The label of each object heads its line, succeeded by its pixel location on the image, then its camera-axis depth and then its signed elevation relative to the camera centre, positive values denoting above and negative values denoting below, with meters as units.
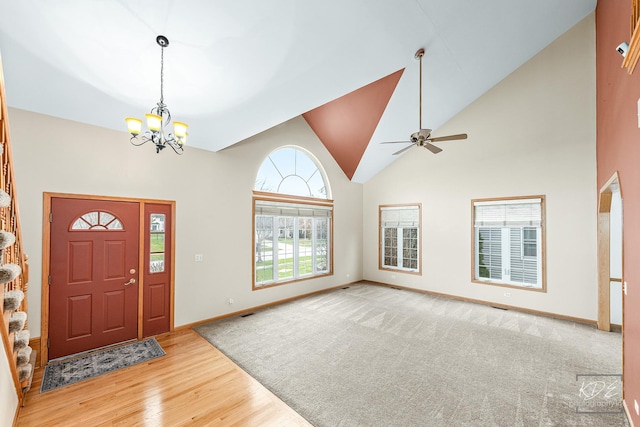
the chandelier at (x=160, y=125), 2.21 +0.79
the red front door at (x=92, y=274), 3.13 -0.74
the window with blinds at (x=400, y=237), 6.29 -0.48
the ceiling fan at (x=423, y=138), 3.33 +1.04
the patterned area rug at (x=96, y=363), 2.76 -1.69
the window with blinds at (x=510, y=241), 4.80 -0.44
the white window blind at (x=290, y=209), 5.07 +0.16
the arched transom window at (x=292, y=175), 5.25 +0.90
